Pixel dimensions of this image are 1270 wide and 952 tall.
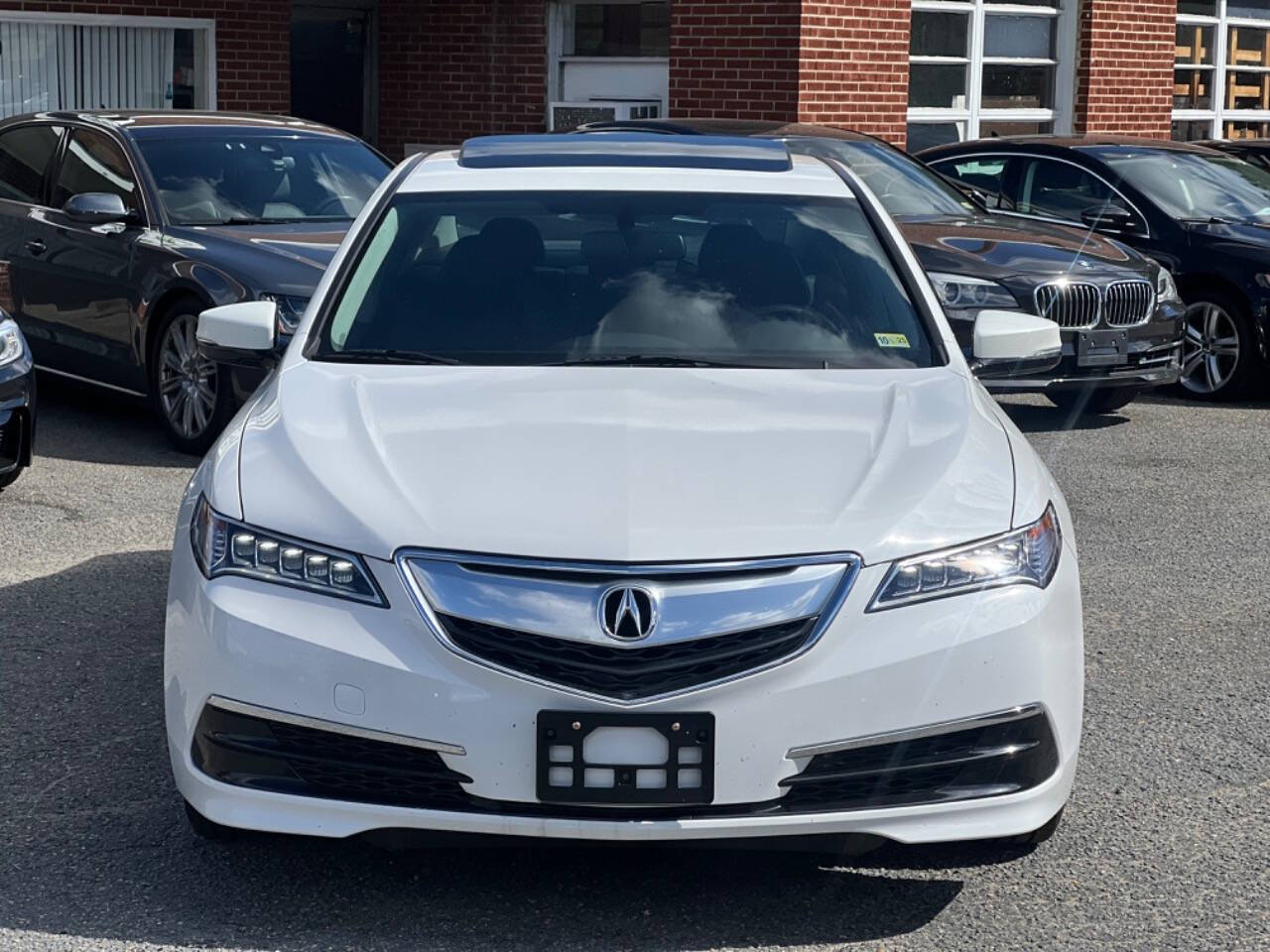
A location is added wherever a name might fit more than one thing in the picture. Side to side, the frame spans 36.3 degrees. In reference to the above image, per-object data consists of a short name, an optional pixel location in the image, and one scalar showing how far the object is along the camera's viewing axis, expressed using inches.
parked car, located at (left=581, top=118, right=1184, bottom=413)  398.6
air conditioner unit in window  660.1
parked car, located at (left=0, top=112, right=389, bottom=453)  354.6
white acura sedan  142.2
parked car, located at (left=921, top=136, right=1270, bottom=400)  458.6
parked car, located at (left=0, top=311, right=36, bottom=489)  305.6
